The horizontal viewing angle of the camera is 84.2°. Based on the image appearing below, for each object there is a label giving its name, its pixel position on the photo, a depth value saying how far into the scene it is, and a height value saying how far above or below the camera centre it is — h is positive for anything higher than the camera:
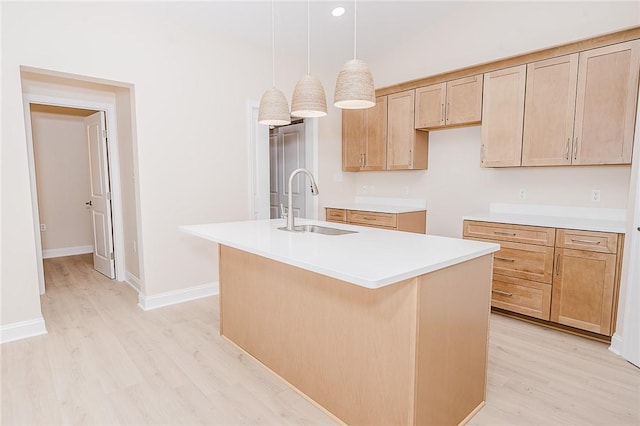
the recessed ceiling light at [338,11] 3.65 +1.75
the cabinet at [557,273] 2.62 -0.75
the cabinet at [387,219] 4.07 -0.49
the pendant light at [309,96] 2.14 +0.50
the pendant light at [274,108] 2.37 +0.47
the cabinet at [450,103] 3.49 +0.79
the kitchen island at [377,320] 1.50 -0.70
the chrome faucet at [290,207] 2.45 -0.20
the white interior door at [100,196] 4.20 -0.23
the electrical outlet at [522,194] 3.44 -0.14
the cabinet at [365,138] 4.40 +0.54
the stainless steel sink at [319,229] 2.47 -0.37
